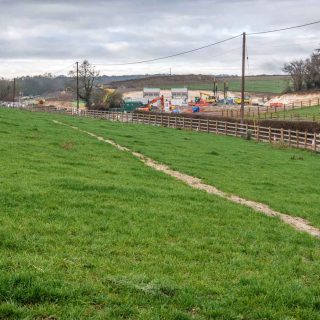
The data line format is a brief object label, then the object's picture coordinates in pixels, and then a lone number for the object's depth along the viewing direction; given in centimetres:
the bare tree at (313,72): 11794
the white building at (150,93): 14788
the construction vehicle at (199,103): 12056
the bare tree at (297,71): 12450
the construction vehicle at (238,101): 12708
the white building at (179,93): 14912
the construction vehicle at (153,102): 9636
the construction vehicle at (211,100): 13412
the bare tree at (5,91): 15738
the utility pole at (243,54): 4437
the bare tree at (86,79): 9875
